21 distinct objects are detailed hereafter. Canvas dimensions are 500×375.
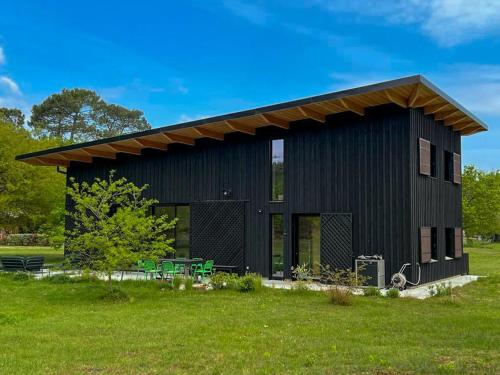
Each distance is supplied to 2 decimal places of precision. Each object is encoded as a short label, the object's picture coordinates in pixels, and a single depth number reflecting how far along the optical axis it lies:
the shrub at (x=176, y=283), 12.20
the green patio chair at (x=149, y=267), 13.76
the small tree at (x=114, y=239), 10.63
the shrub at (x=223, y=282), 12.11
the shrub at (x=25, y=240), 38.97
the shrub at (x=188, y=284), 11.99
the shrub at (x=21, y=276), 14.10
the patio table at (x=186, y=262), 14.08
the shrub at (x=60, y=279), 13.52
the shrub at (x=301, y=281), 11.49
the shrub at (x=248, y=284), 11.72
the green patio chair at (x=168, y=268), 13.50
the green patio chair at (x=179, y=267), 14.22
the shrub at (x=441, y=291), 11.00
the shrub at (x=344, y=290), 9.84
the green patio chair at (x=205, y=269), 14.13
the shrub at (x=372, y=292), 11.12
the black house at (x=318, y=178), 12.66
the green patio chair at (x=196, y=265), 14.33
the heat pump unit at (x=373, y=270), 12.36
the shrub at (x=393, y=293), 10.86
